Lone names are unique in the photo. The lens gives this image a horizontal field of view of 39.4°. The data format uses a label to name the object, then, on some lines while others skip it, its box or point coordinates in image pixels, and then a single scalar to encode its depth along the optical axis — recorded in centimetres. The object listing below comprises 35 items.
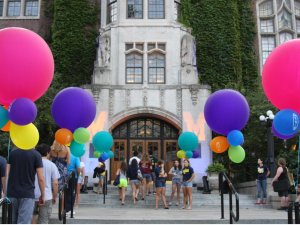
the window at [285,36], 2877
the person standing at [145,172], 1570
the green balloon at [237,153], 977
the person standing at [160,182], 1423
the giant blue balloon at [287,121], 774
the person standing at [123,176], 1469
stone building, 2295
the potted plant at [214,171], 2027
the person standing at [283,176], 1230
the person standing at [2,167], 812
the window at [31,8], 2832
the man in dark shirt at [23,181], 649
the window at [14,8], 2834
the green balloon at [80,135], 941
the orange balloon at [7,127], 721
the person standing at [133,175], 1496
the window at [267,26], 2894
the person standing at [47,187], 741
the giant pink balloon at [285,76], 762
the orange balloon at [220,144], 994
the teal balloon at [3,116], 696
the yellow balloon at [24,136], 674
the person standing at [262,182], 1530
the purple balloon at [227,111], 935
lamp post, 1712
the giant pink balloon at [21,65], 676
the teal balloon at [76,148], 980
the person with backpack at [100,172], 1715
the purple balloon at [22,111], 661
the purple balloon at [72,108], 908
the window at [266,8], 2917
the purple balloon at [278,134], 827
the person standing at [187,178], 1383
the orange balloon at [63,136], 915
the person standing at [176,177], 1484
